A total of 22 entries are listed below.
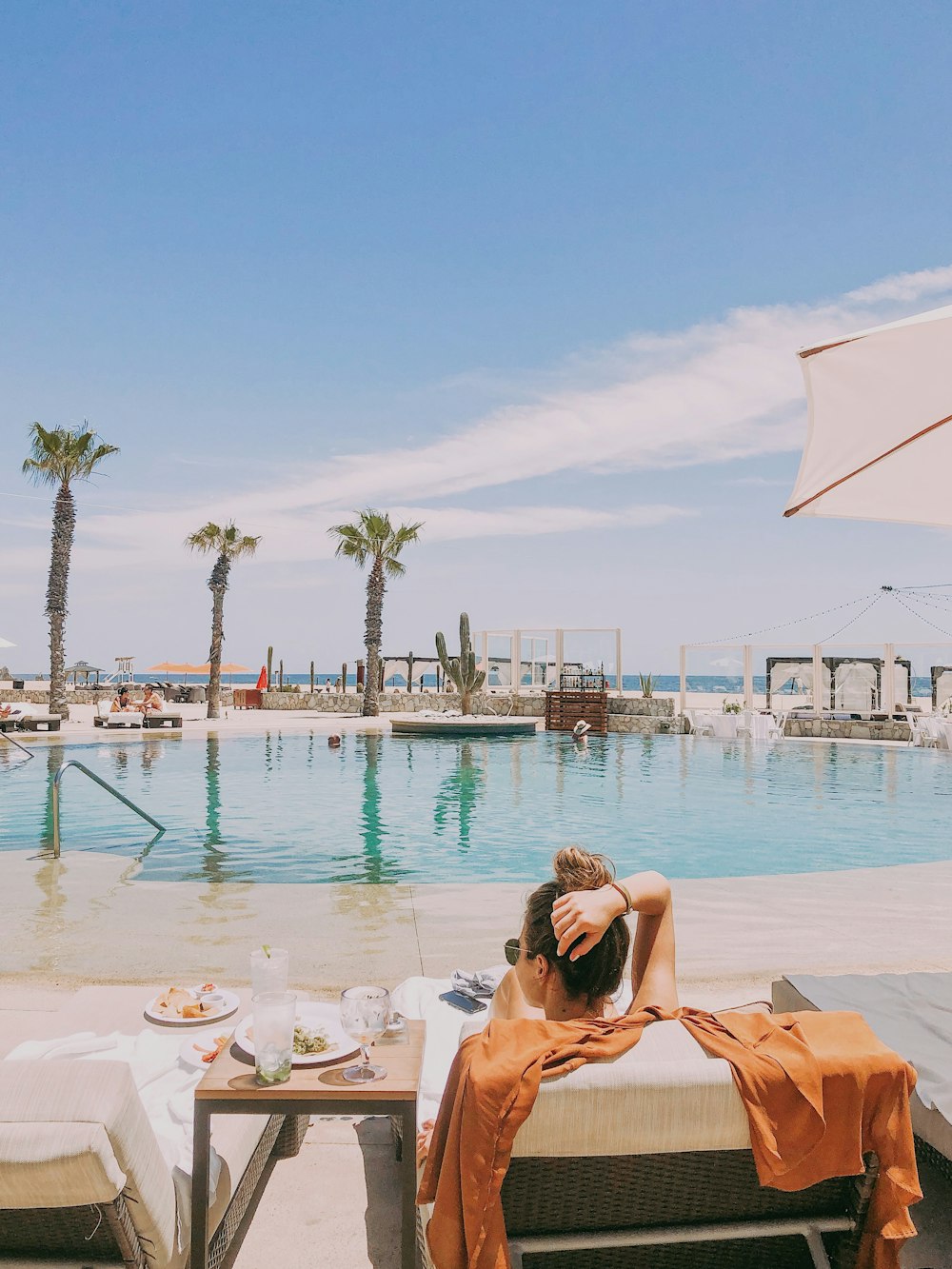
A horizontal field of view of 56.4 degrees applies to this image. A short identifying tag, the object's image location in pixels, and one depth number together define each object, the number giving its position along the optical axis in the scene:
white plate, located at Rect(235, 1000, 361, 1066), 1.93
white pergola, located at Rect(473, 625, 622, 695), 25.66
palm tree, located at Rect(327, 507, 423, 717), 25.47
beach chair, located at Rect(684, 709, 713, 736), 21.34
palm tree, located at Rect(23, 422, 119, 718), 23.53
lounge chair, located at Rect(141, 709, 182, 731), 19.69
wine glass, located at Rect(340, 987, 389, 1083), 2.03
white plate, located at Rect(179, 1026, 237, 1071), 2.43
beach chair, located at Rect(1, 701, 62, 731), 18.72
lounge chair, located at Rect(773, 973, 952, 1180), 2.23
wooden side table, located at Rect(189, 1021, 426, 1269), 1.79
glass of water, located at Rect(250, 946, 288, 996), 1.93
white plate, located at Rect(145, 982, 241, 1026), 2.90
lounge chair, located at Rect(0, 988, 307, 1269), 1.32
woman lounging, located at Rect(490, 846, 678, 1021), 2.00
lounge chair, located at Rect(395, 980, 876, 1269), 1.49
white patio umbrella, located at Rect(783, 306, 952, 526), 3.02
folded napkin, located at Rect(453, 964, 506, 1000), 3.15
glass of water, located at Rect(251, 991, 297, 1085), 1.83
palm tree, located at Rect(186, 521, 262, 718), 26.08
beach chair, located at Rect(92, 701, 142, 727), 19.38
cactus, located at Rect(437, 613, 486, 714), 24.70
